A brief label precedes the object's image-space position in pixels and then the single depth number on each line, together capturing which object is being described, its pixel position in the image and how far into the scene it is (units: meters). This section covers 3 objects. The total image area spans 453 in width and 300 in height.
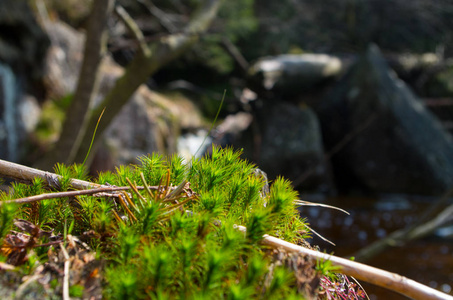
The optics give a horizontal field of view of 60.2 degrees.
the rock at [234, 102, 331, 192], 5.75
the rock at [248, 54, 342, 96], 5.74
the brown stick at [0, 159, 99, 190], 0.76
